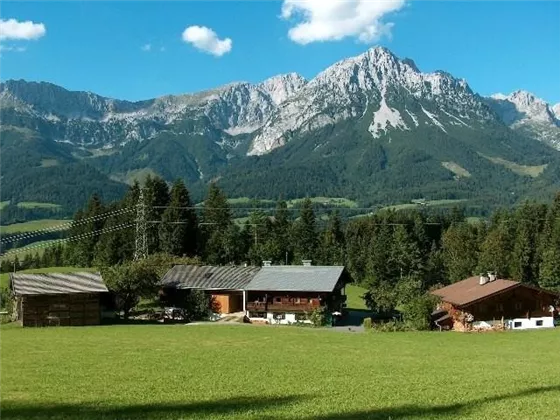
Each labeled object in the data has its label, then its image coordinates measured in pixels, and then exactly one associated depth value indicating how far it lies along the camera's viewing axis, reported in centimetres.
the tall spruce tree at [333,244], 11081
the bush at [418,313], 5831
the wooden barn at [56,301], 5766
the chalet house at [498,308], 6116
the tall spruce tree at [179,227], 9588
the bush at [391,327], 5666
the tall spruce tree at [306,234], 10912
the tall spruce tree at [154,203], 9731
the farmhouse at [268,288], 6812
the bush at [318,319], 6409
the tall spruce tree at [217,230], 10062
